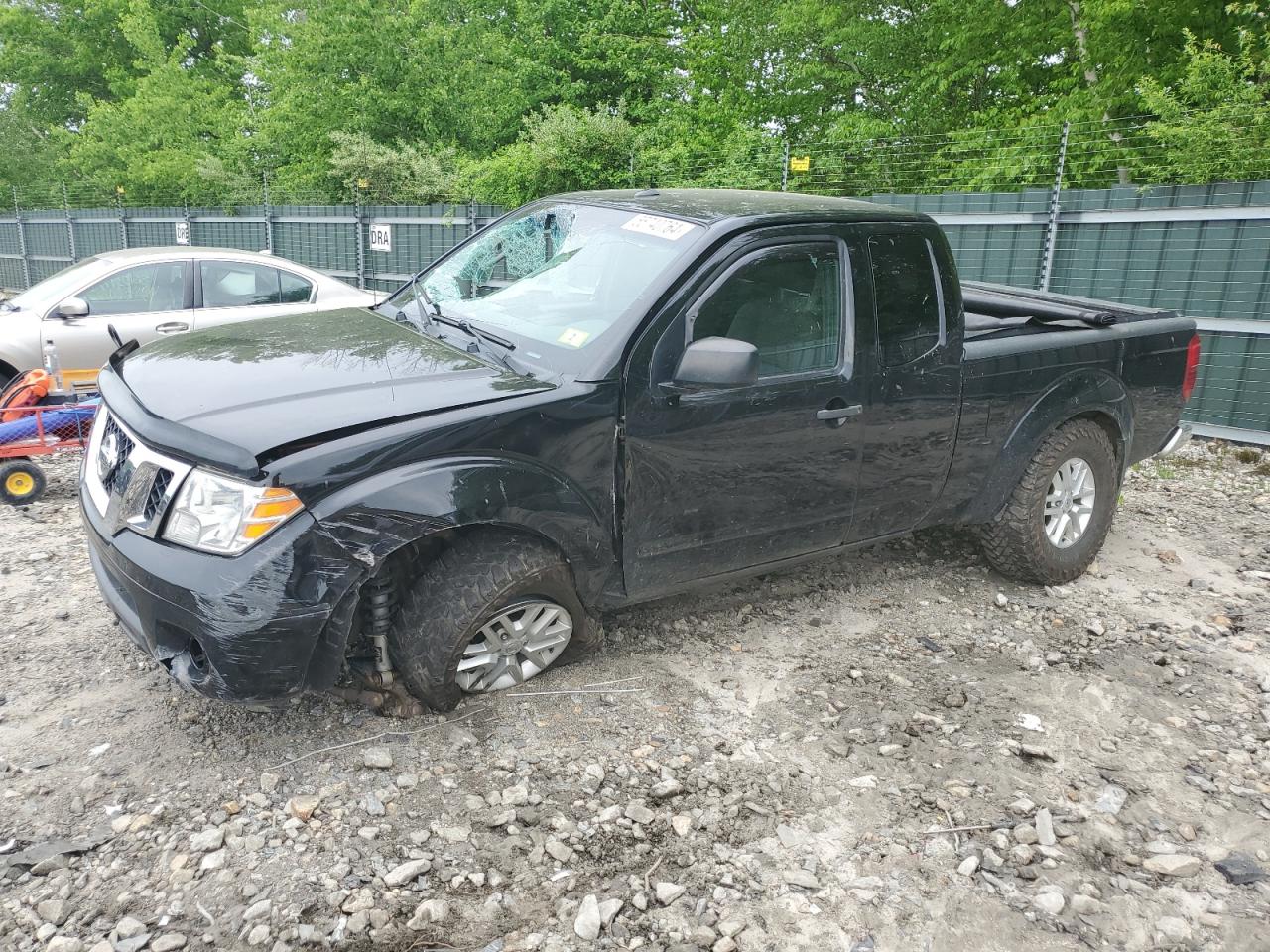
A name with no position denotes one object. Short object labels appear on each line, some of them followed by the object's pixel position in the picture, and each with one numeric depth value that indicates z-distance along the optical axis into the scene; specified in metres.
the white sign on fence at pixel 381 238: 14.44
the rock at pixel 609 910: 2.59
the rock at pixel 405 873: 2.68
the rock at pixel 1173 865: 2.89
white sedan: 7.45
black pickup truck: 2.88
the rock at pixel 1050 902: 2.71
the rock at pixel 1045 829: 3.00
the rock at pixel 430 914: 2.53
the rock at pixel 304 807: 2.92
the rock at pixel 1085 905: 2.71
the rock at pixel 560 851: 2.82
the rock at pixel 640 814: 3.01
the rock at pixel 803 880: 2.76
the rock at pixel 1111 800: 3.19
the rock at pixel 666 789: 3.13
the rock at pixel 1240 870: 2.88
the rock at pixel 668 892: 2.68
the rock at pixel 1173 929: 2.63
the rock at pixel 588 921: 2.54
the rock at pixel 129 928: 2.45
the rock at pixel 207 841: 2.77
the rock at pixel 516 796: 3.05
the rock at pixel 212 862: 2.70
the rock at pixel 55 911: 2.49
